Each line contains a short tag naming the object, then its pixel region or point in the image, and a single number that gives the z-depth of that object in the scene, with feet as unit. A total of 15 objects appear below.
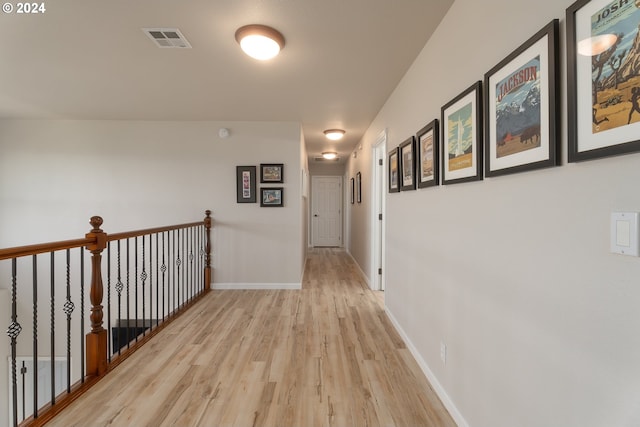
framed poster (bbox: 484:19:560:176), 3.18
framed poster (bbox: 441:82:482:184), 4.73
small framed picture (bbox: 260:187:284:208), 14.01
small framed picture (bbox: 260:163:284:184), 13.97
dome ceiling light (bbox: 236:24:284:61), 6.57
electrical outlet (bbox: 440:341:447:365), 5.87
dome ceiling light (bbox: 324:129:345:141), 15.31
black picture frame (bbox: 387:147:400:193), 9.58
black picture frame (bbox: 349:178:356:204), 20.70
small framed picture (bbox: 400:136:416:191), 8.00
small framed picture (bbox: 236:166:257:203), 13.93
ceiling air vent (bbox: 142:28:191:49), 6.81
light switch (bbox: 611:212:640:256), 2.37
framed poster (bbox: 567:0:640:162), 2.38
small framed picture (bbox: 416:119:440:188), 6.47
